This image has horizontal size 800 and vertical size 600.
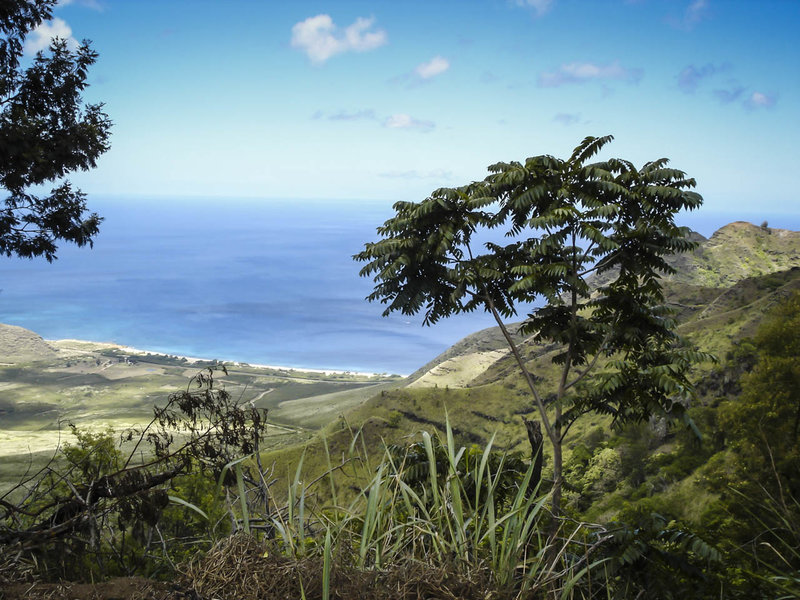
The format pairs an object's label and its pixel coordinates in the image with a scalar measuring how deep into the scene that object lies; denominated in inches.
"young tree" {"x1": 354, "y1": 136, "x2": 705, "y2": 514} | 265.4
